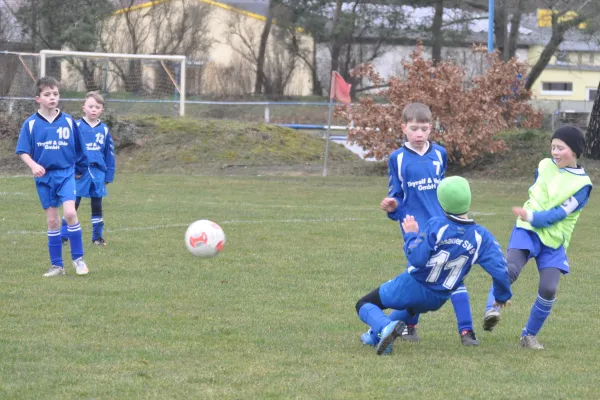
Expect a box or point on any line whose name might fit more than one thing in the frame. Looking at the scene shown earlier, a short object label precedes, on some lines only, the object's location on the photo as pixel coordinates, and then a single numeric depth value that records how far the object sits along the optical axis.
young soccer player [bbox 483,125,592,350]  13.34
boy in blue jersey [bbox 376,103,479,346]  14.09
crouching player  12.19
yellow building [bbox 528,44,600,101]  123.75
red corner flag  47.28
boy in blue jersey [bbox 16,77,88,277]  18.89
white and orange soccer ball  16.75
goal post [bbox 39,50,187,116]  59.31
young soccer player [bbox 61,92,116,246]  23.98
